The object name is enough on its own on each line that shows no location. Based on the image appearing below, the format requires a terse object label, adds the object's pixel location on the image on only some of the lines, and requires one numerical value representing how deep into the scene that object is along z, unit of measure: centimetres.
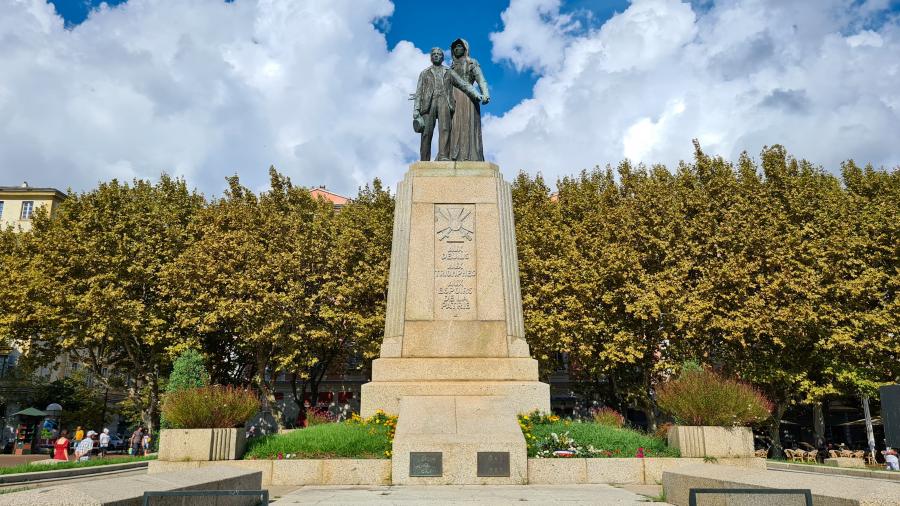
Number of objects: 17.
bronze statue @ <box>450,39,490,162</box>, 1759
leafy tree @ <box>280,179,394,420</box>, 2788
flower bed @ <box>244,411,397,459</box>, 1204
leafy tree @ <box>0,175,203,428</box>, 2741
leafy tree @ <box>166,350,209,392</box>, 2177
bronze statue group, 1761
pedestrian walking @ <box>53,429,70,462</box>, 2230
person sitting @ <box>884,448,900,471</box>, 2252
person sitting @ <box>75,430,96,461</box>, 2266
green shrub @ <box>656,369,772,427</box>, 1217
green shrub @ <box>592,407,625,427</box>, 1525
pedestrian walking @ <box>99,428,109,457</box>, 2908
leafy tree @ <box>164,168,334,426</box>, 2731
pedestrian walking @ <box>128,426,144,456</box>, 2982
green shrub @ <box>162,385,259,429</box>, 1243
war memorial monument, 1341
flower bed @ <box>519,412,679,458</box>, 1216
